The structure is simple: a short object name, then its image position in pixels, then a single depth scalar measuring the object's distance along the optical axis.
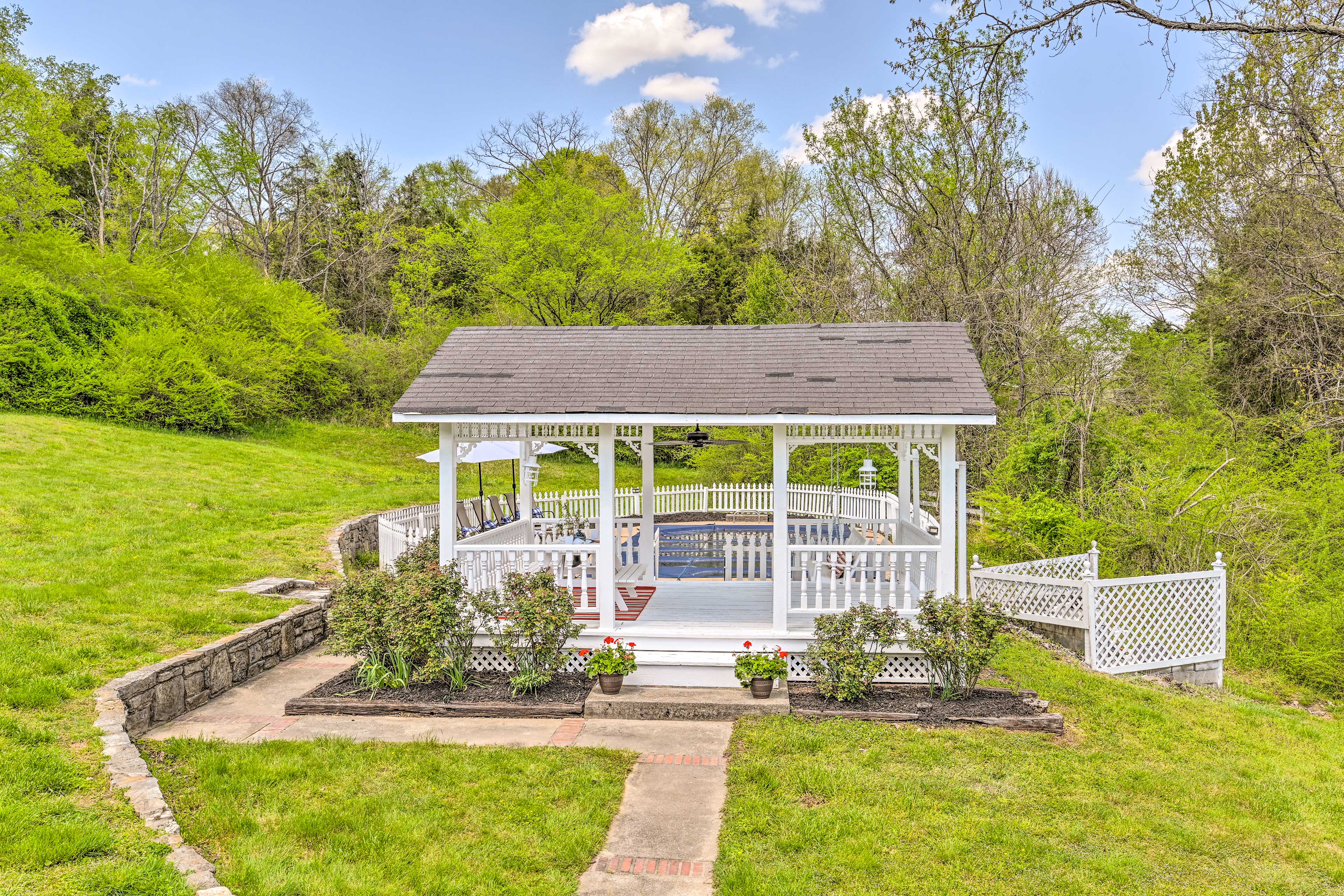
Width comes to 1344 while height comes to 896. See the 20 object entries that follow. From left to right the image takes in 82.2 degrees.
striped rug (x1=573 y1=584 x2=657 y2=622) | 8.07
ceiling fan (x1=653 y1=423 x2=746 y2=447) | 8.52
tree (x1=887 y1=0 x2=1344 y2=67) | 6.40
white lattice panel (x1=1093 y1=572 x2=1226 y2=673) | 9.27
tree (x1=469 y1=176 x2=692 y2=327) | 23.81
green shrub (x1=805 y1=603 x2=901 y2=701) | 6.60
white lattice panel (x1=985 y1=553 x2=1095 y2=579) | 10.68
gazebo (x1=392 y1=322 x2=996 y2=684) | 7.16
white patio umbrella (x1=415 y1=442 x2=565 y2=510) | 12.97
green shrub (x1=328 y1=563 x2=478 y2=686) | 6.86
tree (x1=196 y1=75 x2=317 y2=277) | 29.25
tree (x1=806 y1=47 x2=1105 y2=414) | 18.67
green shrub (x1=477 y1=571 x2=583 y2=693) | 6.89
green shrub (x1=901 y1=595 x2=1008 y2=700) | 6.60
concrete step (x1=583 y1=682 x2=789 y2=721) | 6.47
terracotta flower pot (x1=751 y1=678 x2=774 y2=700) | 6.69
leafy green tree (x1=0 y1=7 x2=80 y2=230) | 20.58
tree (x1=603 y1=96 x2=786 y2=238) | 31.23
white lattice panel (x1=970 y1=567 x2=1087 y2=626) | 9.74
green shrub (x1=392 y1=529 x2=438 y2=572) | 7.86
